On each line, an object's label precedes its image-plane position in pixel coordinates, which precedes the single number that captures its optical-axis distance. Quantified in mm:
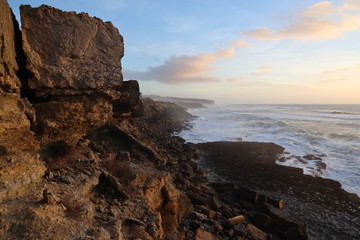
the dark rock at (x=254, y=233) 7738
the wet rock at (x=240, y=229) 7609
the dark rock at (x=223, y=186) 11797
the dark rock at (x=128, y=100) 9734
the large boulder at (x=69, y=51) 5879
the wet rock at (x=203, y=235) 6688
